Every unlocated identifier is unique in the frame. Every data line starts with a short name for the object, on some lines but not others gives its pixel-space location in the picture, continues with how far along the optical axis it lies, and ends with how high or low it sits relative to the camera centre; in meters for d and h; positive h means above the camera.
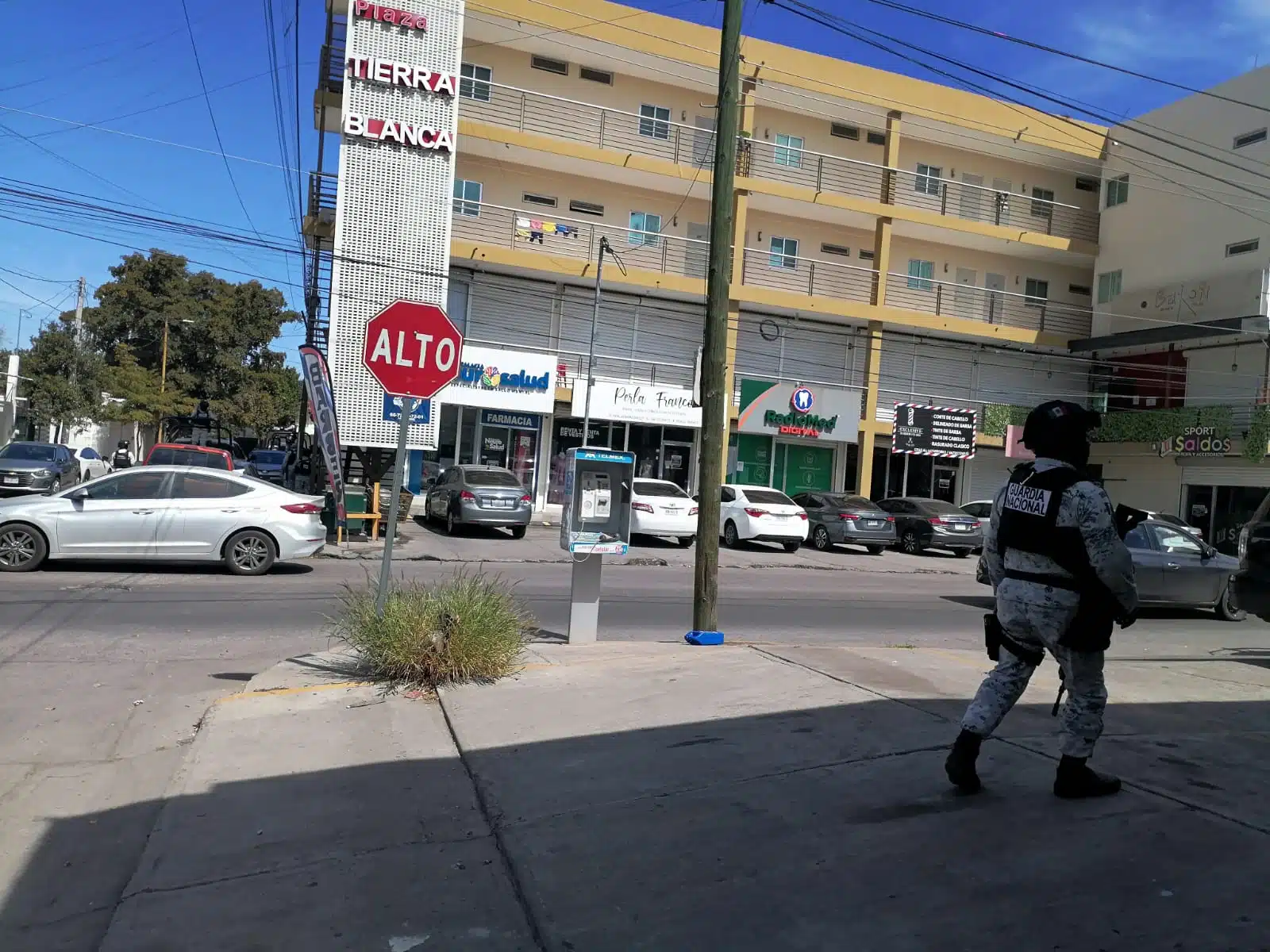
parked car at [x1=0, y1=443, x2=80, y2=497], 22.14 -1.08
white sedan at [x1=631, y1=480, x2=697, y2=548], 20.50 -1.05
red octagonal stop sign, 7.71 +0.78
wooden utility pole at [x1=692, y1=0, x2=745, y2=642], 9.26 +1.04
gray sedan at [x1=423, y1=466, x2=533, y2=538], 20.31 -1.05
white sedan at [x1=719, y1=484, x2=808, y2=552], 21.95 -1.12
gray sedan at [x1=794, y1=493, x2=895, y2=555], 23.23 -1.19
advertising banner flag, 16.20 +0.65
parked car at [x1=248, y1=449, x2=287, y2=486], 33.44 -0.94
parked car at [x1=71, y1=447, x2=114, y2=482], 30.32 -1.29
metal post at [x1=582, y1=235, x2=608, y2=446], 23.68 +2.65
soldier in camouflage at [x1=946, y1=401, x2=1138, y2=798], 4.09 -0.53
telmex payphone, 8.90 -0.41
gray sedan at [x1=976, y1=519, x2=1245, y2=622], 13.27 -1.01
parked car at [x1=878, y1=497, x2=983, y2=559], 24.06 -1.20
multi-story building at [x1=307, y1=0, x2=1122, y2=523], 22.48 +6.48
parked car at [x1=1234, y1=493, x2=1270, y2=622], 6.77 -0.53
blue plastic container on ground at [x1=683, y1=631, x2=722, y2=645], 9.19 -1.65
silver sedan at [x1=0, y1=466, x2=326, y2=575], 12.51 -1.22
